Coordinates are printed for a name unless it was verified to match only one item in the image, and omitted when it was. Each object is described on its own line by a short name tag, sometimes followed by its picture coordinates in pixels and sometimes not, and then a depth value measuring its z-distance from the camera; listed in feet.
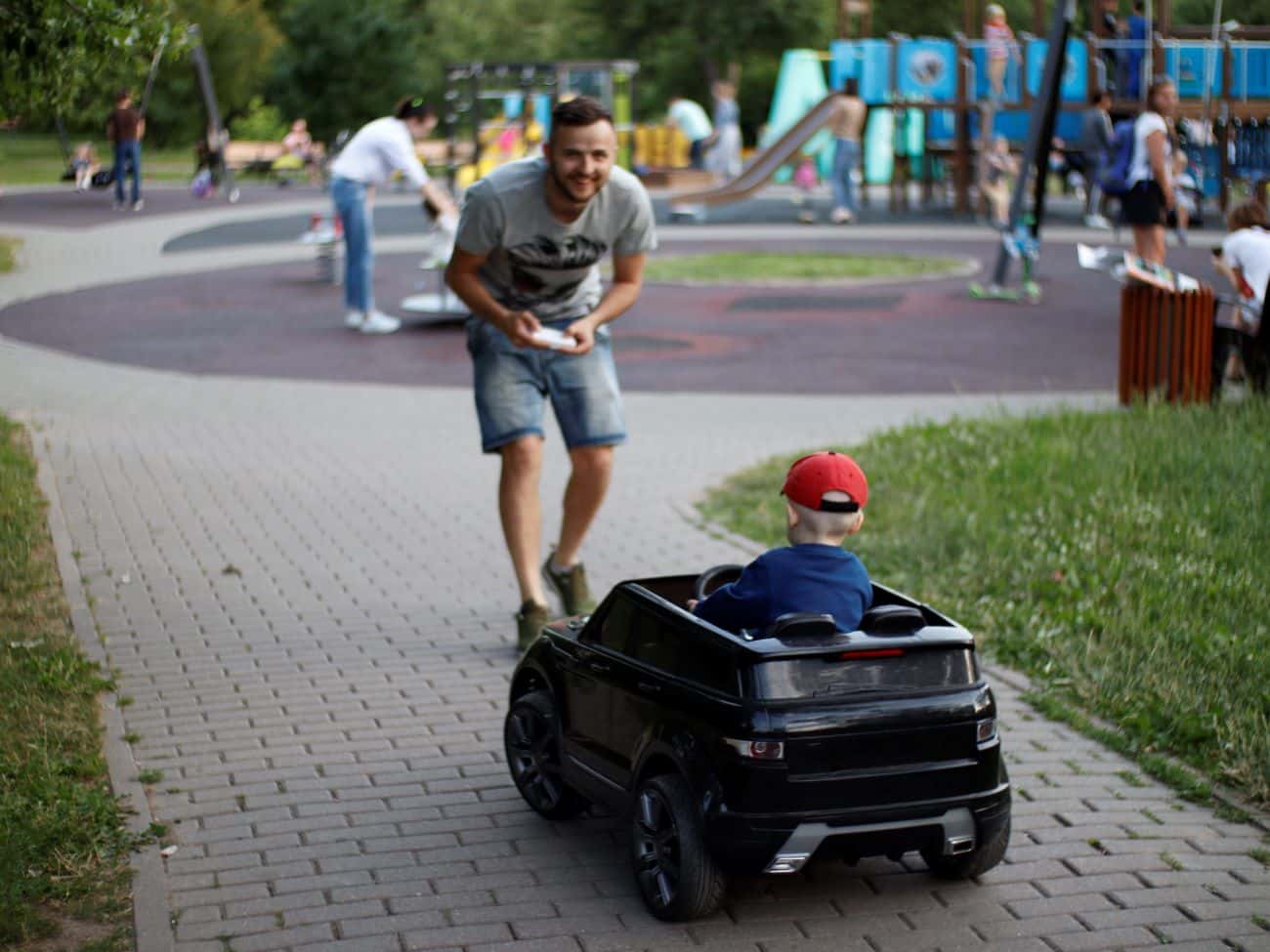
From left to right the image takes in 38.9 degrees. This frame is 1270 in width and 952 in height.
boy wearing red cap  14.26
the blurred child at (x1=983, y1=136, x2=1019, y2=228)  93.40
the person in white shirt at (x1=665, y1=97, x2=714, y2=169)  129.18
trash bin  35.19
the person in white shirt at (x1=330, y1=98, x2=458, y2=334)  50.72
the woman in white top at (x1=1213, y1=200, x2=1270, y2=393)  34.35
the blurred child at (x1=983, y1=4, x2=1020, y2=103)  101.40
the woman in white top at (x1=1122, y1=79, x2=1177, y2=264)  53.06
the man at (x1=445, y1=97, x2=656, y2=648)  20.95
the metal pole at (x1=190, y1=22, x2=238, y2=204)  85.25
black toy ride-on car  13.42
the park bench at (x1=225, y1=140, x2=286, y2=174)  137.69
